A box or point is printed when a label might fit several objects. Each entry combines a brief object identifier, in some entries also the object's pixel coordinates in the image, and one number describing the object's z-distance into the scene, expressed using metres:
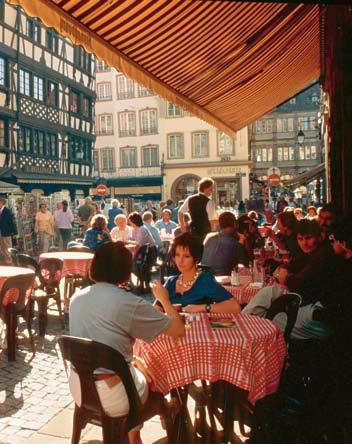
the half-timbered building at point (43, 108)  22.33
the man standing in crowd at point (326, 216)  7.42
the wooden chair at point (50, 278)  7.12
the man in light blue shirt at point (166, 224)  13.41
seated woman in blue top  3.87
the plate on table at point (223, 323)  3.42
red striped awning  3.51
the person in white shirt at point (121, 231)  10.38
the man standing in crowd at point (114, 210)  14.16
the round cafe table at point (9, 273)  5.81
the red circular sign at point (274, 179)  23.42
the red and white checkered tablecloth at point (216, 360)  3.08
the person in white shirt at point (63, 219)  16.78
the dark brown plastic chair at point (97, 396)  2.69
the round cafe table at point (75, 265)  8.09
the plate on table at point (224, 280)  5.45
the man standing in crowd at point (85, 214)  17.19
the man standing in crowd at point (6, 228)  13.73
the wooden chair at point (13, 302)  5.72
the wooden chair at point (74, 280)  8.60
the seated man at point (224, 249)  6.21
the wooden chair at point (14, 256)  8.11
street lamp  20.72
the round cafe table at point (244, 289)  4.99
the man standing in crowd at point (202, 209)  8.15
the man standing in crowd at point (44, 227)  15.90
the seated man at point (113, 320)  2.83
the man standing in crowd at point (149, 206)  23.58
